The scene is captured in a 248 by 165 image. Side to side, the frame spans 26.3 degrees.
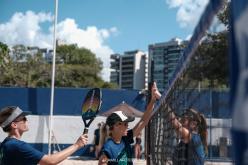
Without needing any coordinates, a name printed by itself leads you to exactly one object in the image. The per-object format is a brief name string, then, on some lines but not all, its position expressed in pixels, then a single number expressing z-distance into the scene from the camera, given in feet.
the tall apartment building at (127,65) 342.03
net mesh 10.24
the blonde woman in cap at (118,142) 15.78
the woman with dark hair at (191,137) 11.66
